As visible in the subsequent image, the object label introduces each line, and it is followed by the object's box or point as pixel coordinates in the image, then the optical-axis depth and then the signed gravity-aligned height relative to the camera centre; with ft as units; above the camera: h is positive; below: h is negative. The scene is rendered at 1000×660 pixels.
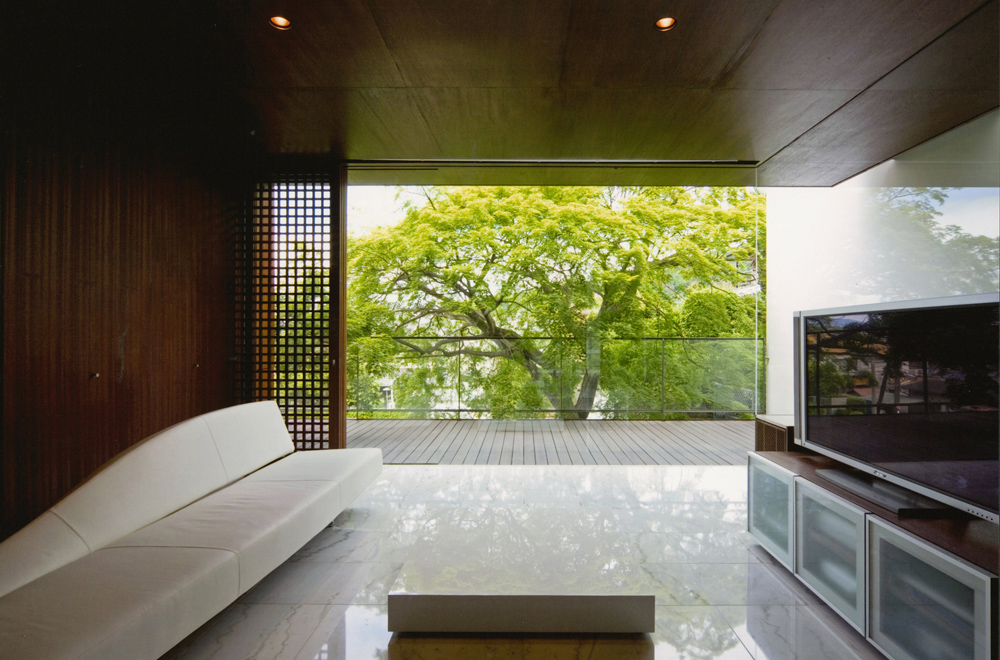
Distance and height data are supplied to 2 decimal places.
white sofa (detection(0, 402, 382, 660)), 4.74 -2.44
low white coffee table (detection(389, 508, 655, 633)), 5.75 -2.77
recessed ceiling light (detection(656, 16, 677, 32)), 7.77 +4.50
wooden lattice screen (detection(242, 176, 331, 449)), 14.35 +0.77
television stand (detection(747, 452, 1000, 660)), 5.13 -2.53
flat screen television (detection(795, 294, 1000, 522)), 6.04 -0.71
